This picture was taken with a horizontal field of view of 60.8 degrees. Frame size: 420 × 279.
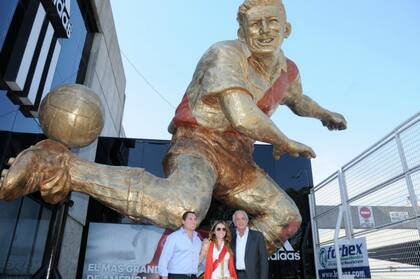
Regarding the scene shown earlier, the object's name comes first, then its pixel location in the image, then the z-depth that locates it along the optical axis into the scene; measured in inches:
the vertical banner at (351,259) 139.9
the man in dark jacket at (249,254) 87.7
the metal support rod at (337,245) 153.6
